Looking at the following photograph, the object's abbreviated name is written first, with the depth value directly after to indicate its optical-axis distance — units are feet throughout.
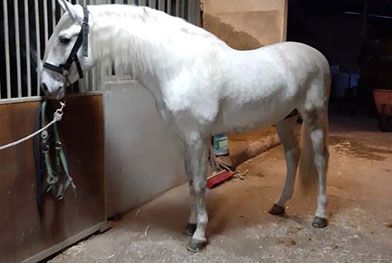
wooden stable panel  6.16
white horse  6.45
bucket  12.03
